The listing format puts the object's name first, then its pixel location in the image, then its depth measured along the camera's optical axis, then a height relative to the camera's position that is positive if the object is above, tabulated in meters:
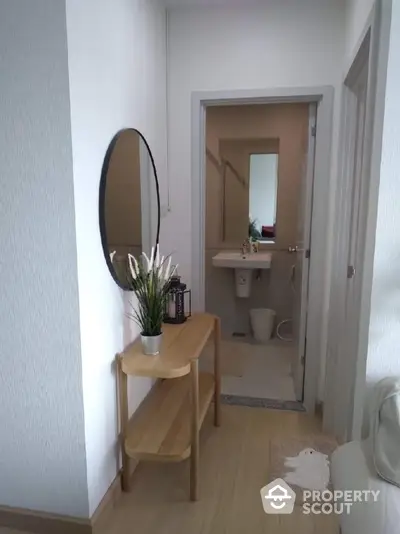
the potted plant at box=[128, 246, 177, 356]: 1.87 -0.43
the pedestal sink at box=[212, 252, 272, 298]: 3.84 -0.53
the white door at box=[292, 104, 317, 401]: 2.59 -0.28
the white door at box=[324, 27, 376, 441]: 1.97 -0.27
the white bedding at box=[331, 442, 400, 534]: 1.03 -0.80
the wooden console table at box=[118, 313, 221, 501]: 1.82 -1.10
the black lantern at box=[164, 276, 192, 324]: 2.33 -0.56
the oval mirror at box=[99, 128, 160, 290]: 1.78 +0.03
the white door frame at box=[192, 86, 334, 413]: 2.50 +0.11
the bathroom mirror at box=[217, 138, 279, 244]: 4.10 +0.22
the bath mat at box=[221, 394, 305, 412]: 2.79 -1.37
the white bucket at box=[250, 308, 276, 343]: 4.07 -1.15
